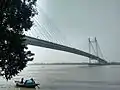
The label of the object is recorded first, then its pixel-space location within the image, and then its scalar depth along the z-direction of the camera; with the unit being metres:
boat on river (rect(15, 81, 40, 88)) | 11.10
